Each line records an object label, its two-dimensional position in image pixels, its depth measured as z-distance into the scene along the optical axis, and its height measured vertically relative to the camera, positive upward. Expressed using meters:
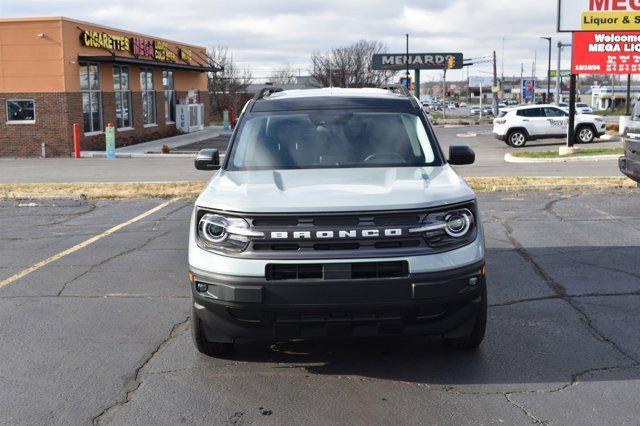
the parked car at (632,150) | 11.55 -0.62
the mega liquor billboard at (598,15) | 21.33 +2.79
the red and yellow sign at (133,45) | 30.94 +3.20
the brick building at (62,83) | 28.81 +1.23
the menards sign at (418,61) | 64.75 +4.48
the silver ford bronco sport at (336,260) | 4.30 -0.87
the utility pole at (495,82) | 79.45 +3.23
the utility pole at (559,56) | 45.12 +3.66
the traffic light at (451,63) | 65.81 +4.31
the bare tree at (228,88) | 67.19 +2.29
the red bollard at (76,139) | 28.01 -0.98
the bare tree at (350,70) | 75.25 +4.30
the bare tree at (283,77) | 89.86 +4.35
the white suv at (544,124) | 29.03 -0.51
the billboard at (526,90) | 111.44 +3.19
